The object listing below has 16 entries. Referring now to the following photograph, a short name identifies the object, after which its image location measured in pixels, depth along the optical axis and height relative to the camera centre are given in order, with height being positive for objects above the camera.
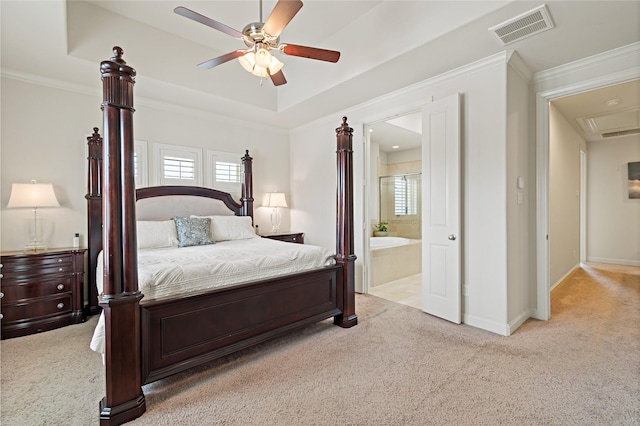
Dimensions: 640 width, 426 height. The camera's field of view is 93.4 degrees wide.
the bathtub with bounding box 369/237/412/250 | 5.22 -0.59
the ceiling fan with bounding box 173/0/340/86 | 2.09 +1.34
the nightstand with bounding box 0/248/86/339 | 2.89 -0.76
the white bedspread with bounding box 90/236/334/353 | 2.05 -0.42
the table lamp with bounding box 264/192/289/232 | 5.11 +0.21
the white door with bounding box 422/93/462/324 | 3.20 +0.01
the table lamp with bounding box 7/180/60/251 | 3.06 +0.14
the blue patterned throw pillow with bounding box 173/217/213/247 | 3.60 -0.23
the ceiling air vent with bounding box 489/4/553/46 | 2.28 +1.48
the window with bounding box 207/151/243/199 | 4.73 +0.67
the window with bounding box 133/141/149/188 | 4.03 +0.67
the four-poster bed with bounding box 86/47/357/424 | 1.75 -0.69
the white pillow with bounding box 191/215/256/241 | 4.00 -0.21
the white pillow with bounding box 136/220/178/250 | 3.41 -0.24
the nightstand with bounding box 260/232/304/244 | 4.80 -0.40
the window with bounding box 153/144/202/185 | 4.22 +0.71
